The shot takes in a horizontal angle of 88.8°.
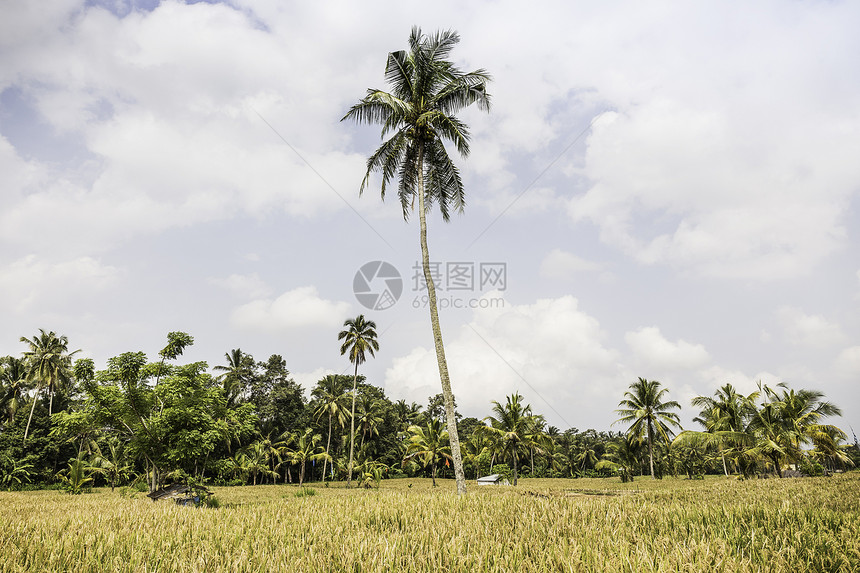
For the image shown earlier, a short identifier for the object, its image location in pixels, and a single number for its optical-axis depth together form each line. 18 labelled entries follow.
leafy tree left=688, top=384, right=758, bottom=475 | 31.64
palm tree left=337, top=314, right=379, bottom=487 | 42.97
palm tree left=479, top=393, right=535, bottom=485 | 35.19
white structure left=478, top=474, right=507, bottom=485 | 42.39
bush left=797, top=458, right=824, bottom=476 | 27.73
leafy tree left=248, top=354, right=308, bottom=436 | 51.34
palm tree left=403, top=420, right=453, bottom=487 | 42.28
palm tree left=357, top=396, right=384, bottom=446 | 52.12
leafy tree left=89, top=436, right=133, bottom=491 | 33.33
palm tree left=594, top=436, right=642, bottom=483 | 46.06
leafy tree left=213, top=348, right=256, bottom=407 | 47.28
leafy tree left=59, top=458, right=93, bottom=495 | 32.09
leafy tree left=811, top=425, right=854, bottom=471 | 28.09
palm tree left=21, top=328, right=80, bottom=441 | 44.91
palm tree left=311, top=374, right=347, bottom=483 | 47.34
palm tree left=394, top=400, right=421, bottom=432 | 63.58
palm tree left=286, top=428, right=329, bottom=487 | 44.64
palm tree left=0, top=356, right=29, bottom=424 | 47.22
